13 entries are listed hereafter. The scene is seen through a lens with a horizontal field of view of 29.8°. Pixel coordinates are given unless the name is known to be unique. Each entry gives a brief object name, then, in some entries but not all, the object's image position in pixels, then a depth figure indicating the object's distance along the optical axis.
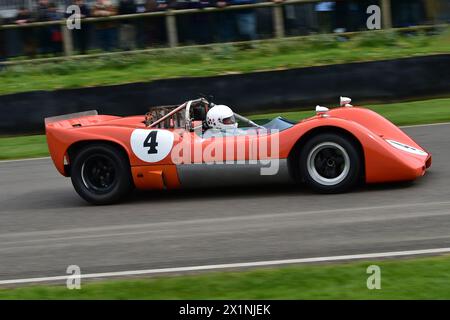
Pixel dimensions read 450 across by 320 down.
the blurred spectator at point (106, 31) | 17.28
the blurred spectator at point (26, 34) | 17.28
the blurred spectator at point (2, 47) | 17.25
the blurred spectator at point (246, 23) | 17.11
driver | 8.76
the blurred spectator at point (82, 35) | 17.18
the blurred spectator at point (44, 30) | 17.42
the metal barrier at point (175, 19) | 17.12
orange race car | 8.33
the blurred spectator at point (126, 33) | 17.31
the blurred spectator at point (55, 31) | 17.45
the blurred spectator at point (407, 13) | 17.00
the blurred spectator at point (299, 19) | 17.30
